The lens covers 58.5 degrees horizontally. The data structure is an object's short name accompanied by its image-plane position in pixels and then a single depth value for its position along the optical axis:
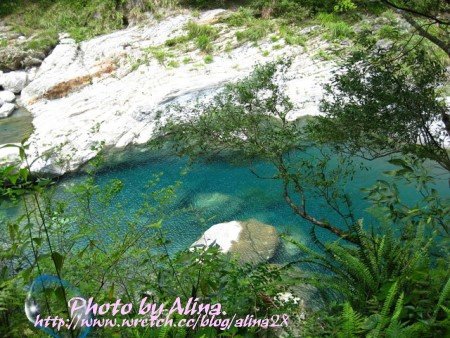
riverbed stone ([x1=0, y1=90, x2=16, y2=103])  16.23
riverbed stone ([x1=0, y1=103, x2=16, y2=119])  15.13
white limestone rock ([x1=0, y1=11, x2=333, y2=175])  11.27
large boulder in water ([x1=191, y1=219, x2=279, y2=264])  6.44
